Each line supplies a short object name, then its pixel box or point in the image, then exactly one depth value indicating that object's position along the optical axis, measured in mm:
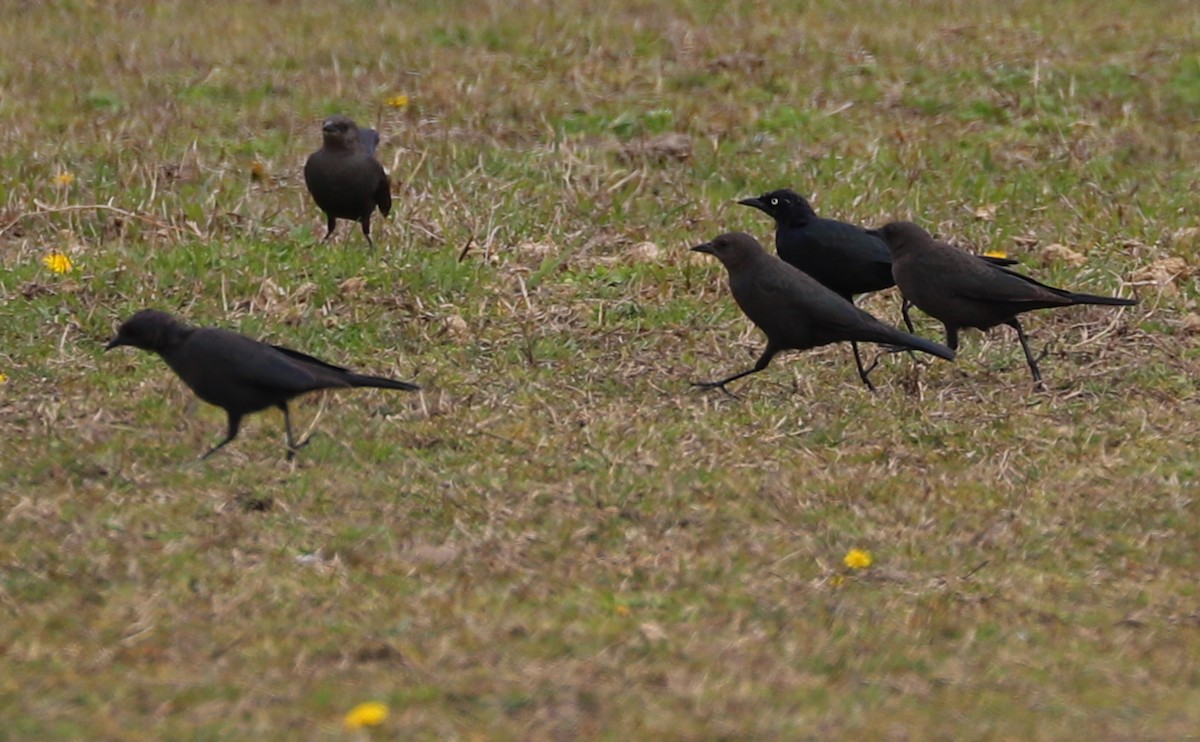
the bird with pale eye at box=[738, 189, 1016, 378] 16891
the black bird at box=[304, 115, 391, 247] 18766
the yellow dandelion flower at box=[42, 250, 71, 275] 17962
